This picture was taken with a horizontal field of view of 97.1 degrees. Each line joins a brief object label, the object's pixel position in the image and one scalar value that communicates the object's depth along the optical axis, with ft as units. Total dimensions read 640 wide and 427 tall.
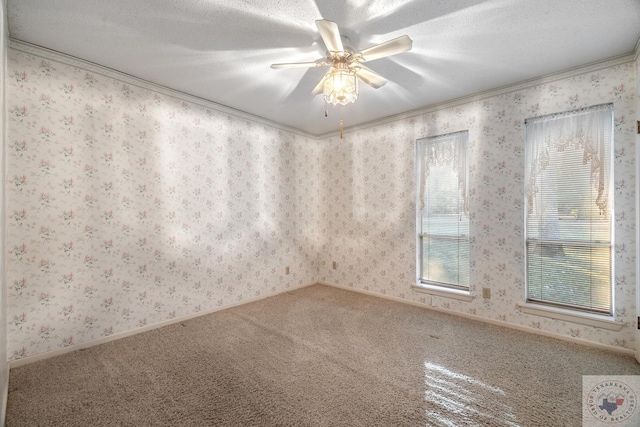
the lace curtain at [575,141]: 8.04
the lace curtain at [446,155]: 10.57
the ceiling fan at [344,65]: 5.96
